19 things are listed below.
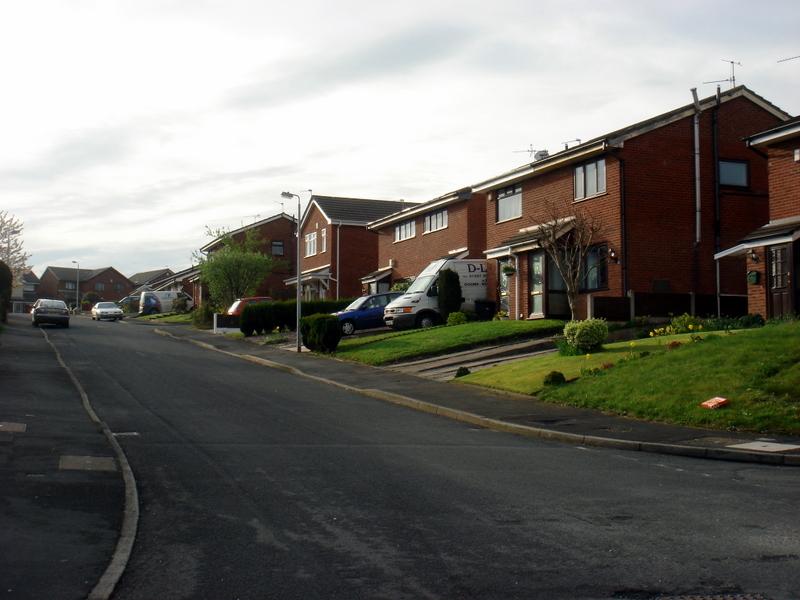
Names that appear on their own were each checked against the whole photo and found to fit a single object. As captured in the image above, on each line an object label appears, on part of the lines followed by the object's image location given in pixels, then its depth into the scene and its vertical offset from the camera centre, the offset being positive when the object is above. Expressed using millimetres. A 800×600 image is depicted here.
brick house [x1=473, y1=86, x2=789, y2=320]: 27797 +3017
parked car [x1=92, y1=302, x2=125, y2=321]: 62969 -407
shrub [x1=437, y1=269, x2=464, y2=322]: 34906 +304
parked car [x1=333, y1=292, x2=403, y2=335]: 36688 -469
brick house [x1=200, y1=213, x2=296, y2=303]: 67125 +4458
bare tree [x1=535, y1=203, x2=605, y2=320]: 27250 +1781
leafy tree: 54594 +1887
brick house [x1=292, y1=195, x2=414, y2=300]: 54938 +3451
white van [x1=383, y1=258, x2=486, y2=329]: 35094 +186
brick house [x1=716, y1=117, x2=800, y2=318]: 22433 +1399
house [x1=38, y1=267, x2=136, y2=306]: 127438 +3294
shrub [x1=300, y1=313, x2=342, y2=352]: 30734 -1018
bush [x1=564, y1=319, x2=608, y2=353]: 21531 -853
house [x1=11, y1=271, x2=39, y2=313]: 113838 +1796
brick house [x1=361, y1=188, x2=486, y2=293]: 38969 +3129
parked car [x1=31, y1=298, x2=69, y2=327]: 46375 -302
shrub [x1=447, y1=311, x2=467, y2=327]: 33656 -639
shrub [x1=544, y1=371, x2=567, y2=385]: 18797 -1639
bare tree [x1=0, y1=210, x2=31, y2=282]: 59656 +4004
